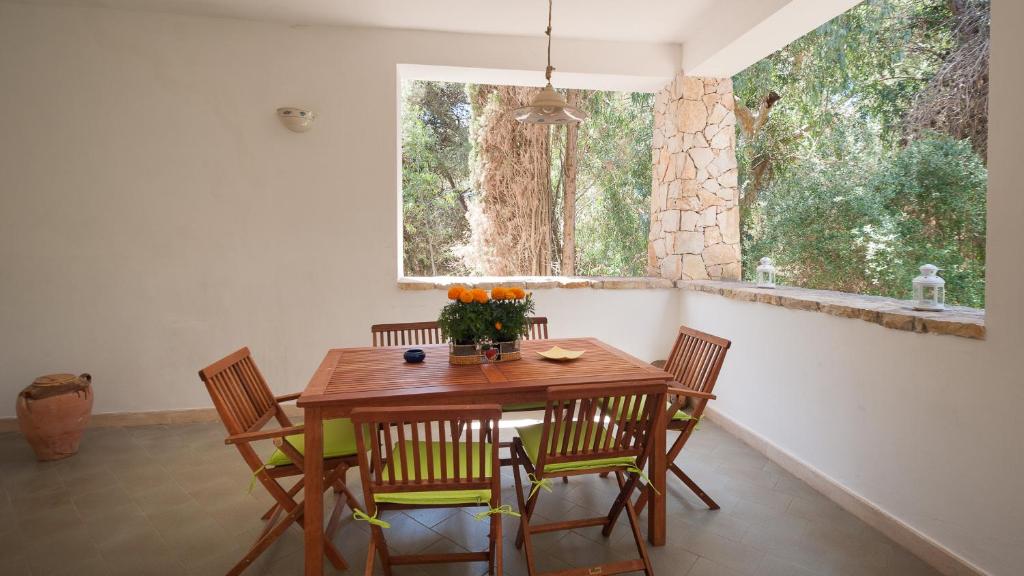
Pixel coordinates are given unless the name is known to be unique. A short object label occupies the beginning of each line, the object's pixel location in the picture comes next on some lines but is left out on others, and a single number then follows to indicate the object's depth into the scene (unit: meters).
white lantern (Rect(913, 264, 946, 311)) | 2.27
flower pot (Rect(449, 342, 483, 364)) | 2.38
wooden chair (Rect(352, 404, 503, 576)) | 1.51
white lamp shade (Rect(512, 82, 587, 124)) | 2.41
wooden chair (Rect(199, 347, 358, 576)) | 1.91
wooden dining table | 1.89
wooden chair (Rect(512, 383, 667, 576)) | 1.79
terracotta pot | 3.08
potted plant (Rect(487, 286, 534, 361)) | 2.40
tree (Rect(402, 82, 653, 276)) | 6.34
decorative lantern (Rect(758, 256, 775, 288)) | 3.53
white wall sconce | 3.73
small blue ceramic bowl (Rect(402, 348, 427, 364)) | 2.44
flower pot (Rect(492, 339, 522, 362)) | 2.46
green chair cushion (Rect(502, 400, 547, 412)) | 2.55
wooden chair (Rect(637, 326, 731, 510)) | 2.32
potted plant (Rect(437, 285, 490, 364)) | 2.36
